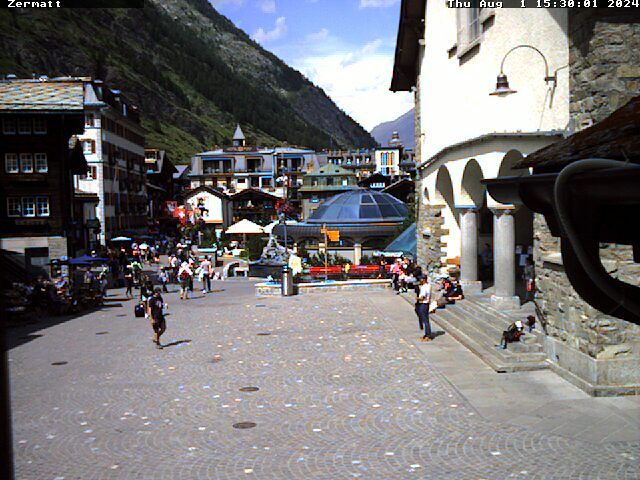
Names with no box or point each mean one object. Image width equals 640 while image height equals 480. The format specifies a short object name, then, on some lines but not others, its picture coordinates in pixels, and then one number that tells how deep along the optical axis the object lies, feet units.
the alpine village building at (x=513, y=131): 42.52
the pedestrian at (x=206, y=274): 111.55
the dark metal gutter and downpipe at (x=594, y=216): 10.29
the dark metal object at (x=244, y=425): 37.68
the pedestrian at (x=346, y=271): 115.30
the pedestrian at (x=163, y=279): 115.14
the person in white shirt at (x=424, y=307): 61.41
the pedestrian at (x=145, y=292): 83.46
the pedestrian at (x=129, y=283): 108.23
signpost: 116.56
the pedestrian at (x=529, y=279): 71.92
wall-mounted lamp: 51.02
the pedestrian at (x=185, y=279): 102.99
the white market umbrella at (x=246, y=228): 180.42
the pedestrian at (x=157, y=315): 60.29
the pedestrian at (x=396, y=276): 102.18
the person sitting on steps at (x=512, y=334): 51.36
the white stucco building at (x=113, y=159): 197.98
